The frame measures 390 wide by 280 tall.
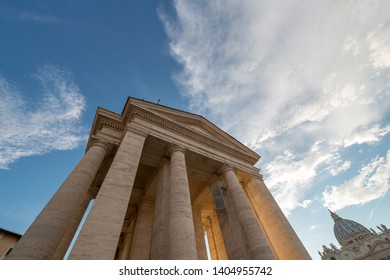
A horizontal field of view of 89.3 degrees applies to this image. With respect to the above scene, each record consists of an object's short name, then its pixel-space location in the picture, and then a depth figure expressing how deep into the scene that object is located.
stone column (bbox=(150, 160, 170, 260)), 9.53
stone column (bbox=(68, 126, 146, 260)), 6.39
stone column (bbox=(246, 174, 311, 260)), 12.18
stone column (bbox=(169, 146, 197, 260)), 7.89
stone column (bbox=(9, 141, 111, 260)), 6.53
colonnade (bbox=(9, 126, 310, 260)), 6.89
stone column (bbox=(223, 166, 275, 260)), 10.21
